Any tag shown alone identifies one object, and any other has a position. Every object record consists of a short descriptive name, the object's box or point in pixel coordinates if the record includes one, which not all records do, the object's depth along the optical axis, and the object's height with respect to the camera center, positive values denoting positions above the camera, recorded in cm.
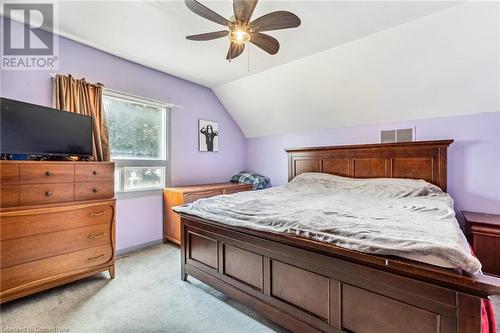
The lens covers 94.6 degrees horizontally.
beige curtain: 265 +75
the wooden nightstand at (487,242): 235 -80
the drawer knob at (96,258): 237 -97
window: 327 +38
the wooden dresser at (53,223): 190 -55
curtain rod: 309 +100
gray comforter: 115 -39
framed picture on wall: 437 +59
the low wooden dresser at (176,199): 345 -52
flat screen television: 204 +34
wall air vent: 337 +45
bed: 106 -72
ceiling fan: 181 +123
